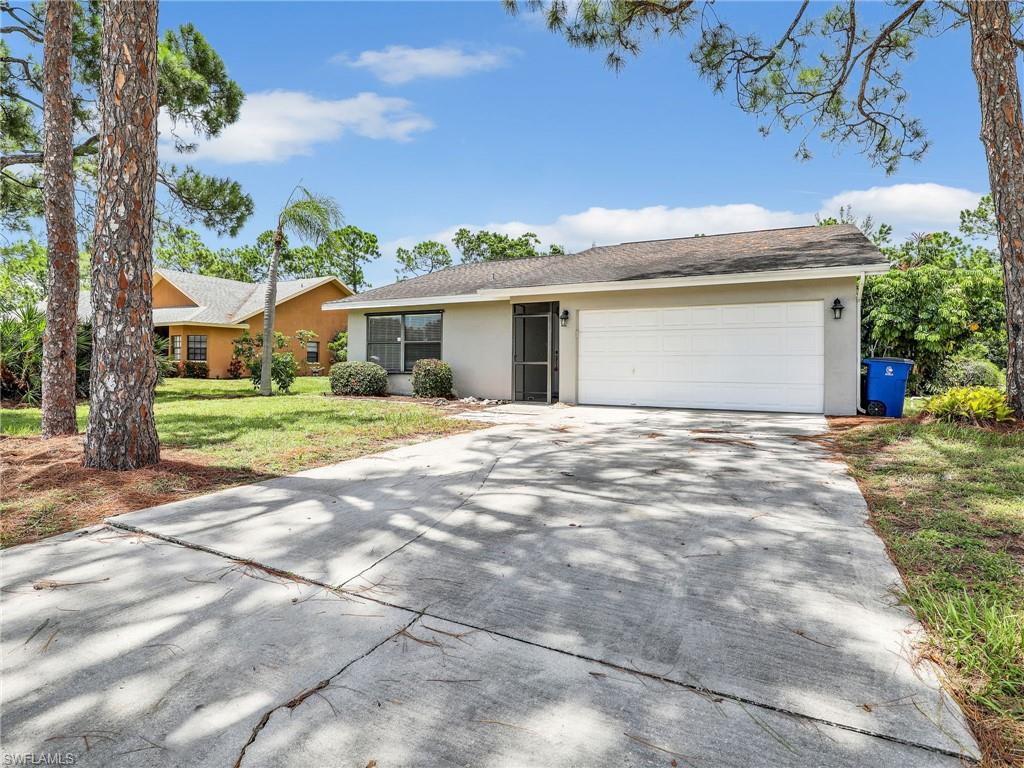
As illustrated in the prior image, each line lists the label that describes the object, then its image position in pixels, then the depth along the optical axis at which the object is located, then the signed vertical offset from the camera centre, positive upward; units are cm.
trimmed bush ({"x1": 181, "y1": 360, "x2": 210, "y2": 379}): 2088 -7
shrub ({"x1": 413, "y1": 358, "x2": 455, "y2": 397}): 1262 -29
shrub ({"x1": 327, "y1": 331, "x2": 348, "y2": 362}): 2241 +83
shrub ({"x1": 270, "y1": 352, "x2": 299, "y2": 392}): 1422 -10
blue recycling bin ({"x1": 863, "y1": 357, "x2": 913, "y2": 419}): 879 -30
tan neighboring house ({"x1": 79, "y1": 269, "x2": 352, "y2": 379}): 2103 +216
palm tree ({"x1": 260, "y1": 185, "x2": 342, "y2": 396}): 1341 +363
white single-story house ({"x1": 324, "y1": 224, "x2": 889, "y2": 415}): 945 +90
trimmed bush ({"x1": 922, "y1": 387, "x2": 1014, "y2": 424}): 659 -49
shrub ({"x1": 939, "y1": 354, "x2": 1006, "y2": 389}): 1203 -15
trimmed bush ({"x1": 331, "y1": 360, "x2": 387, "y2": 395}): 1330 -32
